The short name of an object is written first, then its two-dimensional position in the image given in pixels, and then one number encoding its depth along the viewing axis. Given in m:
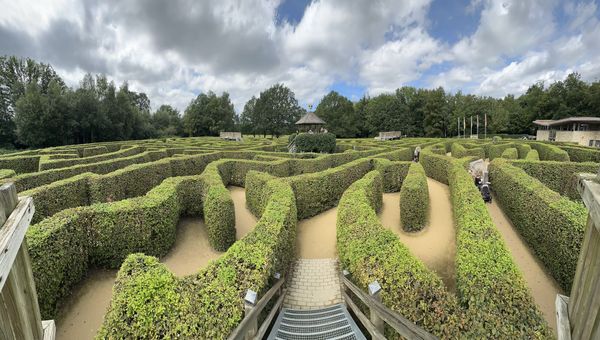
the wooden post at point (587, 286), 2.33
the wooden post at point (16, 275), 2.09
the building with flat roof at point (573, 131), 36.79
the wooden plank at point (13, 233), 1.94
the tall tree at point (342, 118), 61.88
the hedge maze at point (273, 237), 4.58
